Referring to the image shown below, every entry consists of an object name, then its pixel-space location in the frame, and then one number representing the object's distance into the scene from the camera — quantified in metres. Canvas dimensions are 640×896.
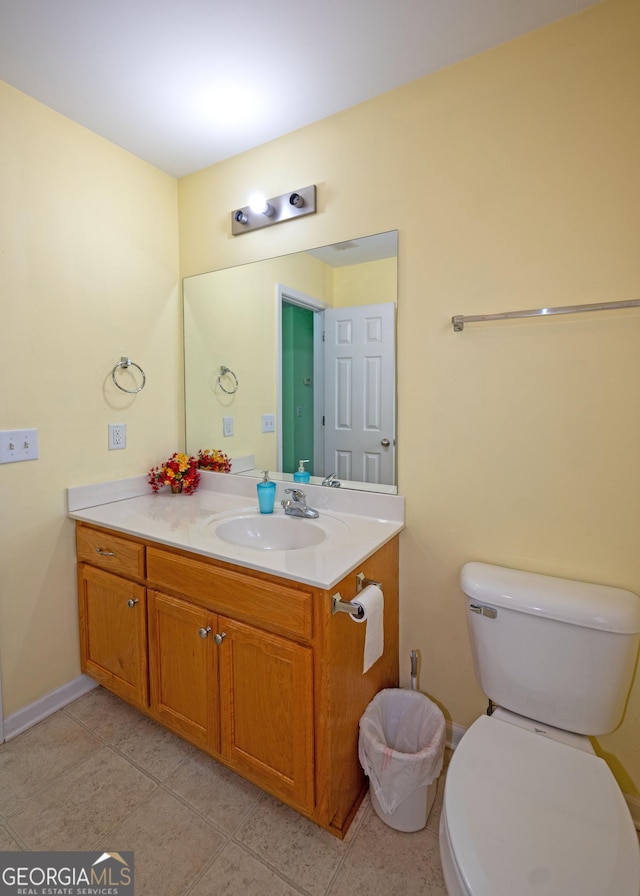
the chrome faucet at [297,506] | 1.61
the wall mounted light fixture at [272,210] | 1.68
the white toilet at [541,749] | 0.77
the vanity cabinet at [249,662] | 1.13
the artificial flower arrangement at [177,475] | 1.98
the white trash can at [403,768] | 1.17
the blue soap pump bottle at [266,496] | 1.68
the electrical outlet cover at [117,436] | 1.85
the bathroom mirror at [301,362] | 1.58
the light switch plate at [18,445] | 1.49
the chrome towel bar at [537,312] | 1.16
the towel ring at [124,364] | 1.85
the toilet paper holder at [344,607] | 1.10
